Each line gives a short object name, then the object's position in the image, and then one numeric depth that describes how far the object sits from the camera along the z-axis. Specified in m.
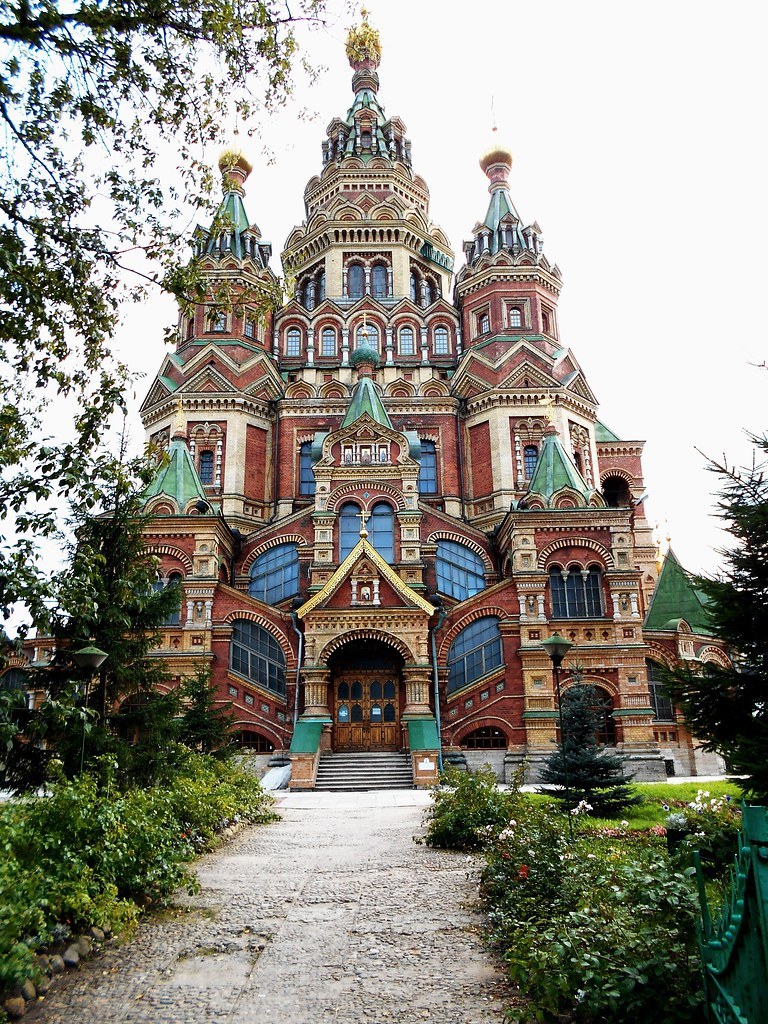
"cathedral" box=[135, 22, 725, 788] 25.59
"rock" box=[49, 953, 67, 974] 6.48
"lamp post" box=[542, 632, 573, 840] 13.79
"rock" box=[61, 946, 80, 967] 6.65
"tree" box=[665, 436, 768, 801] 8.72
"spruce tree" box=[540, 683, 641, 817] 15.40
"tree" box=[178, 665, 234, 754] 19.46
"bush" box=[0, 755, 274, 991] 6.03
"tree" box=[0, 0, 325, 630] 8.80
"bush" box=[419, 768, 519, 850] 11.98
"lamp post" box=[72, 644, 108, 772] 11.32
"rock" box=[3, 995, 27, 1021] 5.59
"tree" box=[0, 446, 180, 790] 11.21
